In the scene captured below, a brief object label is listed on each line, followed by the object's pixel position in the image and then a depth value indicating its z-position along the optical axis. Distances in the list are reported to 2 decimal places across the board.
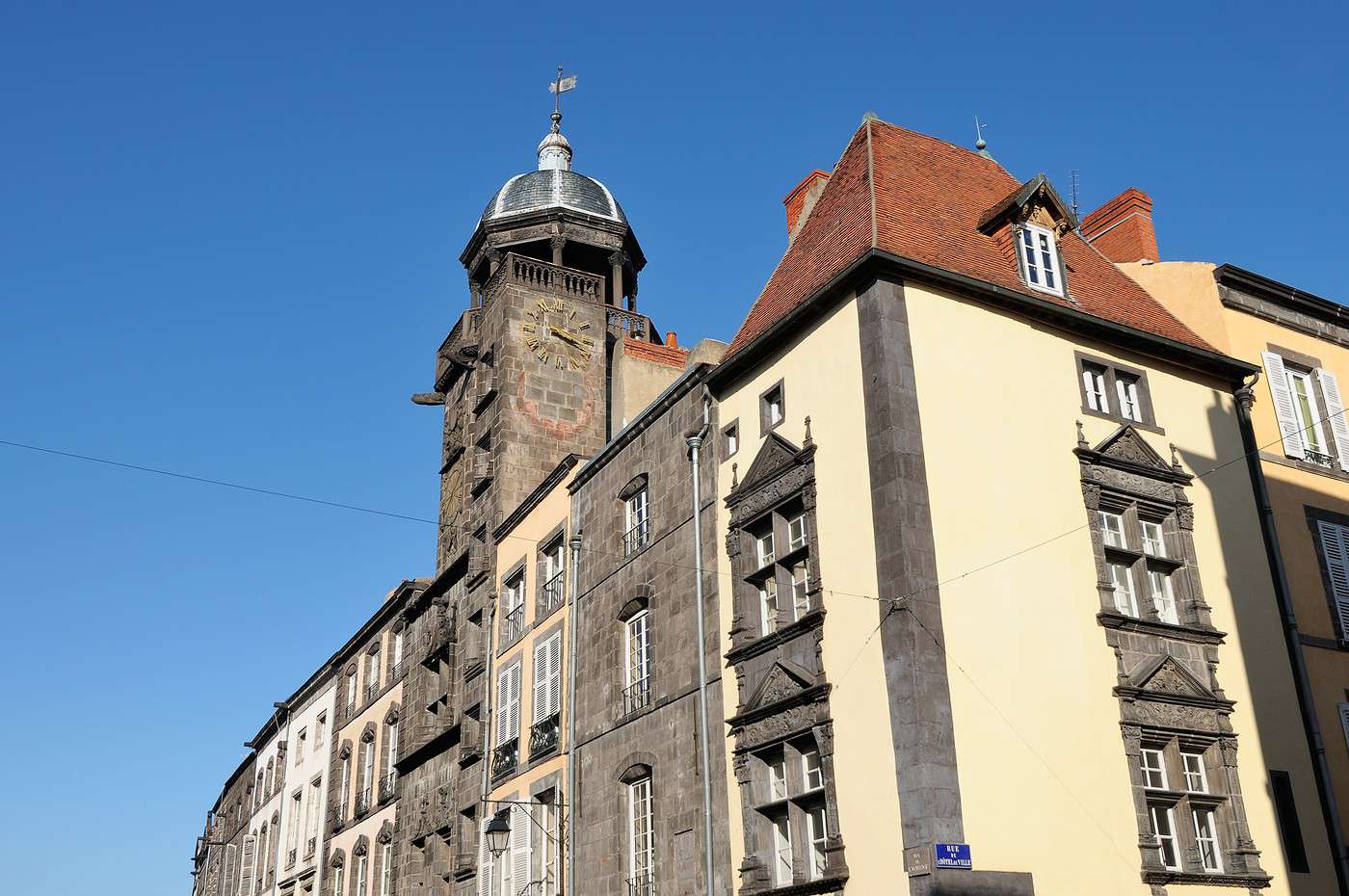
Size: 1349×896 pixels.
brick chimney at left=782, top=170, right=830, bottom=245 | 25.33
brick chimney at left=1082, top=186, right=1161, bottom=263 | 25.49
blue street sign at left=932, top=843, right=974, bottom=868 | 15.21
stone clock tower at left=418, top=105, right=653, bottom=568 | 32.09
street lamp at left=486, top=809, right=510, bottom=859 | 23.58
